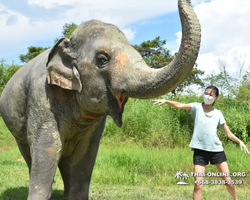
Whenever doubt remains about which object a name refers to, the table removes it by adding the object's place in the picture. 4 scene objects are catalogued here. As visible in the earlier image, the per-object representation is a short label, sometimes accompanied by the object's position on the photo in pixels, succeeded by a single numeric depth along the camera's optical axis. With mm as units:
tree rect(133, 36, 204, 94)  23891
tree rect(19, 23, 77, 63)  28484
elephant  2221
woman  3768
